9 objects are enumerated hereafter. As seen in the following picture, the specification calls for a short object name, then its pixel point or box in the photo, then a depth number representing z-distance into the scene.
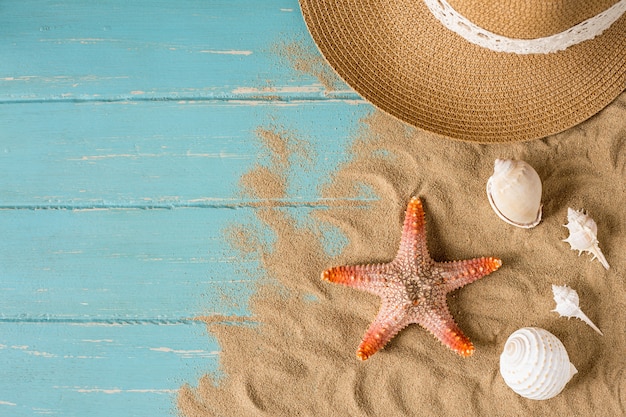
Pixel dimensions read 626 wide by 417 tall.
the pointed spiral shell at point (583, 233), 0.88
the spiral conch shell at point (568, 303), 0.88
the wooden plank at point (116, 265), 0.92
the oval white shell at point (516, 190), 0.86
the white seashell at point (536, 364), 0.86
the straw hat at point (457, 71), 0.83
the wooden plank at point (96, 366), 0.91
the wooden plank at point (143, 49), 0.92
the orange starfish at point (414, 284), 0.88
